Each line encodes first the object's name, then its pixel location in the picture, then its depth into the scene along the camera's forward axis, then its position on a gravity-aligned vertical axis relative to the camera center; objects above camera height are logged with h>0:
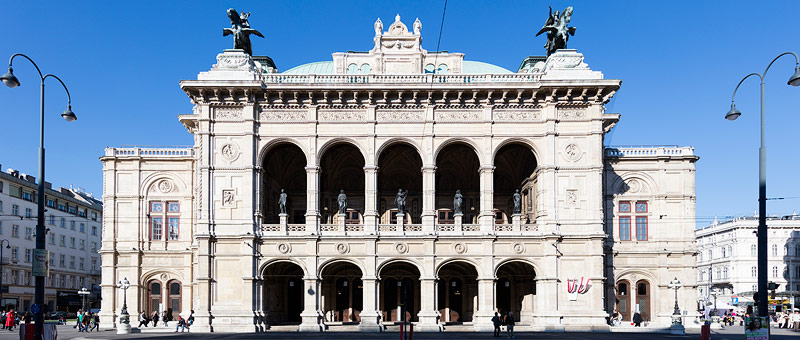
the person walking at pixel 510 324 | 37.88 -5.01
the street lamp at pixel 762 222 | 25.39 +0.03
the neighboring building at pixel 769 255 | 102.75 -4.44
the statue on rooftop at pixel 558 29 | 47.41 +12.06
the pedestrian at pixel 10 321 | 52.31 -6.71
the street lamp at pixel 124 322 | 44.42 -5.80
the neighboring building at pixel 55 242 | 75.94 -2.21
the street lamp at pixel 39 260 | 24.69 -1.23
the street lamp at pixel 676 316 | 43.91 -5.41
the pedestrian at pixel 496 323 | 39.25 -5.12
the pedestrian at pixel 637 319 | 47.22 -5.94
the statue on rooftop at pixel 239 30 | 47.44 +11.96
